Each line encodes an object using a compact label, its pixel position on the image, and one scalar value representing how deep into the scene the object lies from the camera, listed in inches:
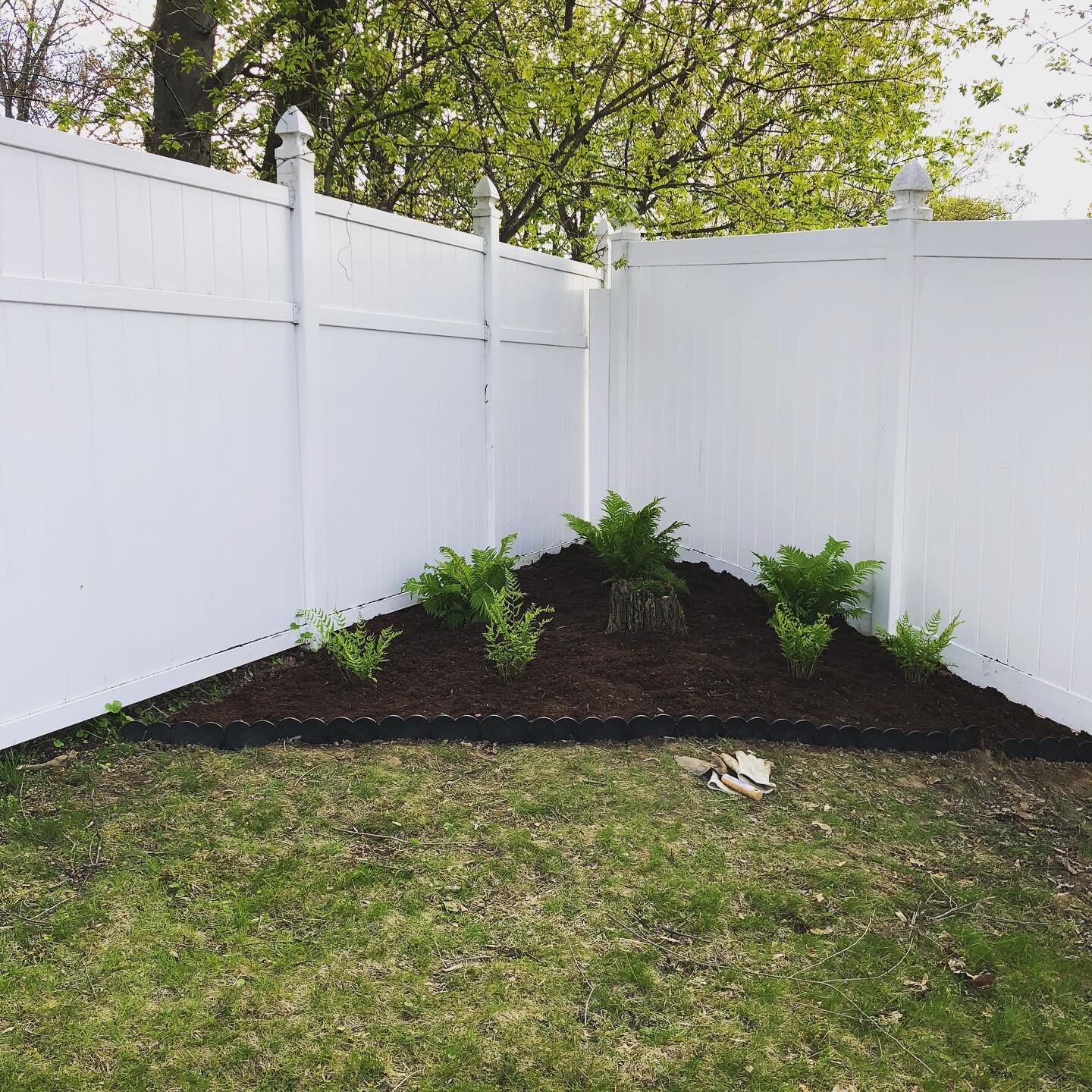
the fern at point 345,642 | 186.4
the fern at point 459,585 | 218.7
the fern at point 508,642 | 190.5
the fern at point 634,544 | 233.6
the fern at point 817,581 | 214.4
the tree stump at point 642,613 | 219.0
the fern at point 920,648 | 198.1
